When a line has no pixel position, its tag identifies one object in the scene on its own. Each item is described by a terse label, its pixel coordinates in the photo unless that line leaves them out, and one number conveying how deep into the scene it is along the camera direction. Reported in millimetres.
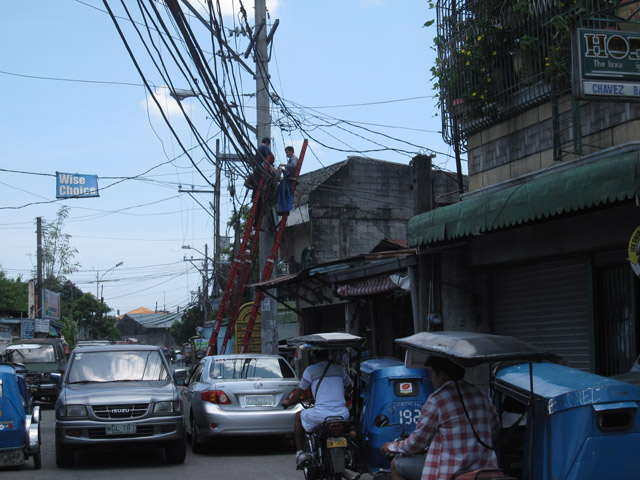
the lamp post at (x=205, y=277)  48719
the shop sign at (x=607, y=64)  8258
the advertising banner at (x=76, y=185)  24641
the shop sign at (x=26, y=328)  42875
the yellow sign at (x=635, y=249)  8805
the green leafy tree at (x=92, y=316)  77500
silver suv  10133
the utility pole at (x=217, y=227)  37969
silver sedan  11180
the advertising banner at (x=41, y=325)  41938
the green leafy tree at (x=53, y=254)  62562
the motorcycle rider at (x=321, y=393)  7855
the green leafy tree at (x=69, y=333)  56188
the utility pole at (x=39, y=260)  40656
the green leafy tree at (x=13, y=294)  62750
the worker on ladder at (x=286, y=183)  18234
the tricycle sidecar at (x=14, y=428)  9492
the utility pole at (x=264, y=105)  17578
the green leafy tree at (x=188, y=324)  77062
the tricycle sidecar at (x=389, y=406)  7855
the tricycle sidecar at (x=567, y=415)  4832
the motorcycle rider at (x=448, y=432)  5227
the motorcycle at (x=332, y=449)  7309
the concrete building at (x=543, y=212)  9742
